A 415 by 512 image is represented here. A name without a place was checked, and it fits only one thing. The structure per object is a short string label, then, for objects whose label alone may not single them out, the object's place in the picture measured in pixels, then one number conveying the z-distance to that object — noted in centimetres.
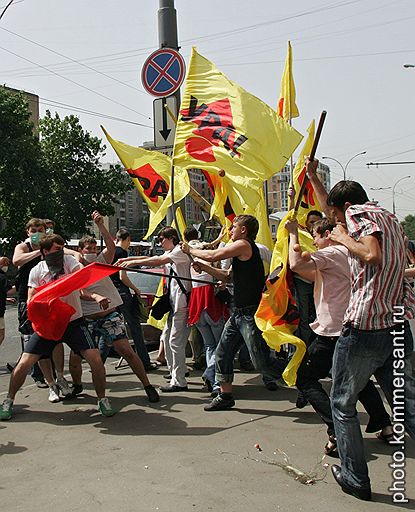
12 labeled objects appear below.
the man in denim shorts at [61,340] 588
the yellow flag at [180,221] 809
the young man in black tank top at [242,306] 573
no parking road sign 900
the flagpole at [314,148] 438
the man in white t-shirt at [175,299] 692
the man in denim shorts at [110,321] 638
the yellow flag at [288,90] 817
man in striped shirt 364
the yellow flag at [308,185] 645
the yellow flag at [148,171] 840
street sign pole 952
